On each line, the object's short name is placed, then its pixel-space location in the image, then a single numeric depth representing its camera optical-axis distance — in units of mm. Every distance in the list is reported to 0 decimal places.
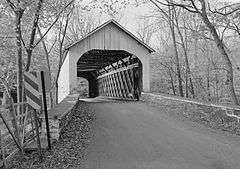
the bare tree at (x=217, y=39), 10219
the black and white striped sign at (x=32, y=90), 4707
